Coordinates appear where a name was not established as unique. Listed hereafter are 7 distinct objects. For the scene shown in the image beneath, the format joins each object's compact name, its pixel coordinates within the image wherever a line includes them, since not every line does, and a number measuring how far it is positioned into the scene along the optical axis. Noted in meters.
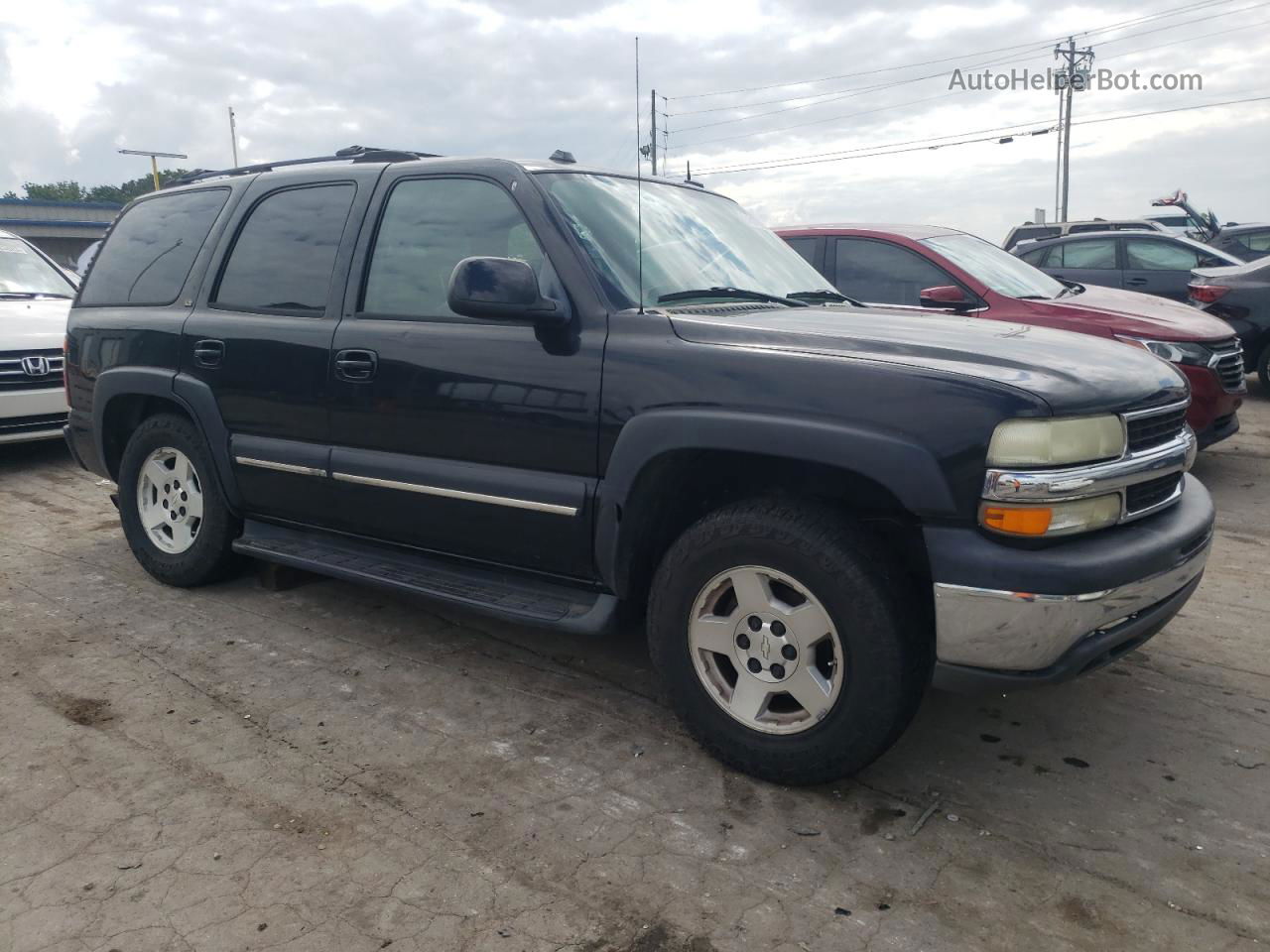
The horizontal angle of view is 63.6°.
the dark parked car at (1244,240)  15.73
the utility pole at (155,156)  37.94
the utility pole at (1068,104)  45.12
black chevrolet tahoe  2.64
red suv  6.38
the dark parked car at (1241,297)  9.12
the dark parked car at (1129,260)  11.08
